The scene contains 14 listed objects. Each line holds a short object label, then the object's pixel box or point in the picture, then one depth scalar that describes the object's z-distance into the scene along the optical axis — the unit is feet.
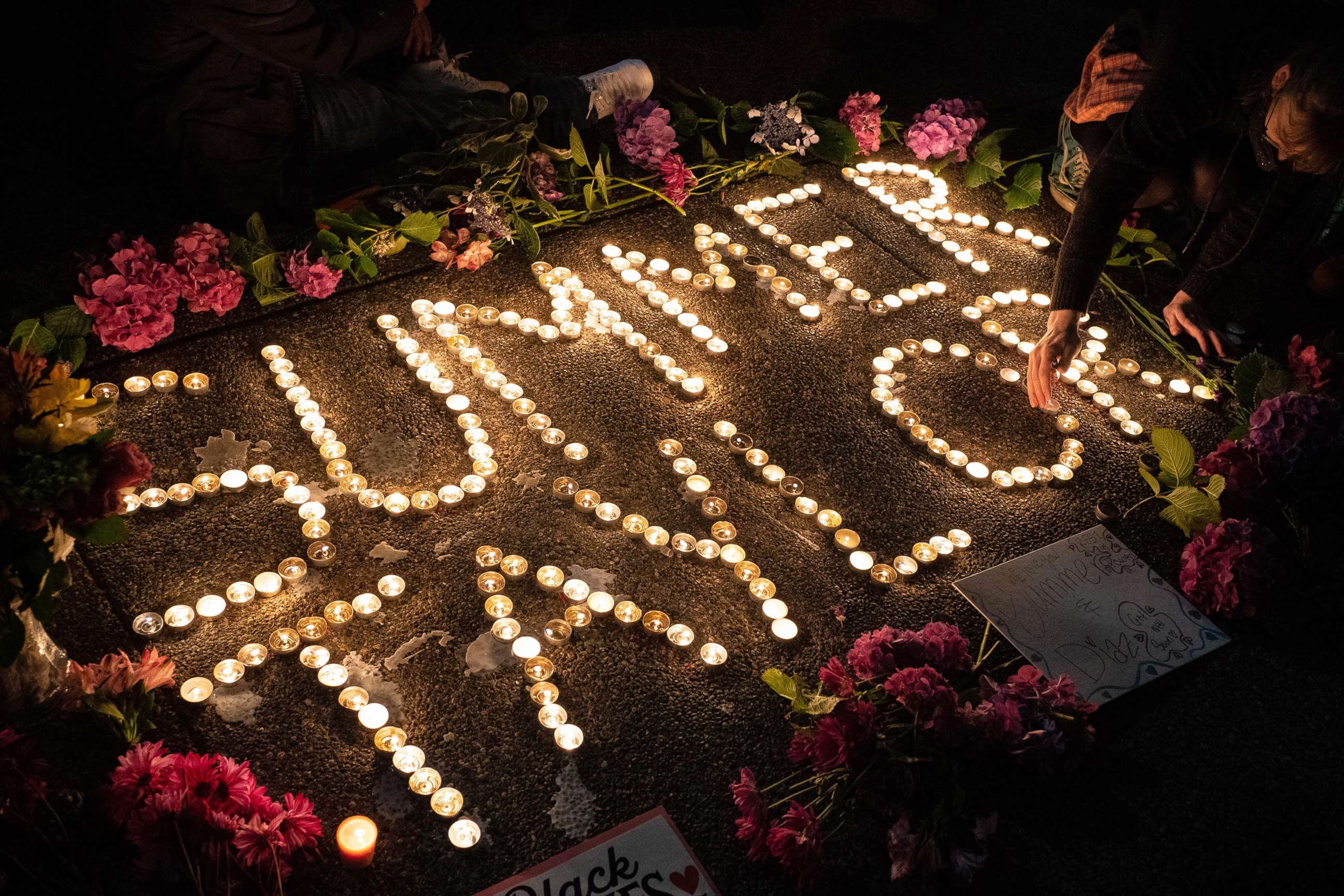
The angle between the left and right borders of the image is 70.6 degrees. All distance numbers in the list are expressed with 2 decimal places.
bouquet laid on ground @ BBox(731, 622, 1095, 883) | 5.49
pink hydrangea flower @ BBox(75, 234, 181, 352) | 8.14
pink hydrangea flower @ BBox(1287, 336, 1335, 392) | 8.87
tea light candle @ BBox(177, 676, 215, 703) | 6.21
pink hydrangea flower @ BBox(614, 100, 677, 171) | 11.24
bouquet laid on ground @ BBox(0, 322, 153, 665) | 4.32
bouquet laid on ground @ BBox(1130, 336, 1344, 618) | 7.46
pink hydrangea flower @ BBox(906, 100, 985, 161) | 12.71
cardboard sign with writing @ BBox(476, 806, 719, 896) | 5.51
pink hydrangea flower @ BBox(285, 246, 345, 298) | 9.20
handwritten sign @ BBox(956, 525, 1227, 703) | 7.20
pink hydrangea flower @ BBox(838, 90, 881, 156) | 12.65
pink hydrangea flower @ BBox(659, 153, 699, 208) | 11.12
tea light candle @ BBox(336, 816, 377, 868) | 5.48
